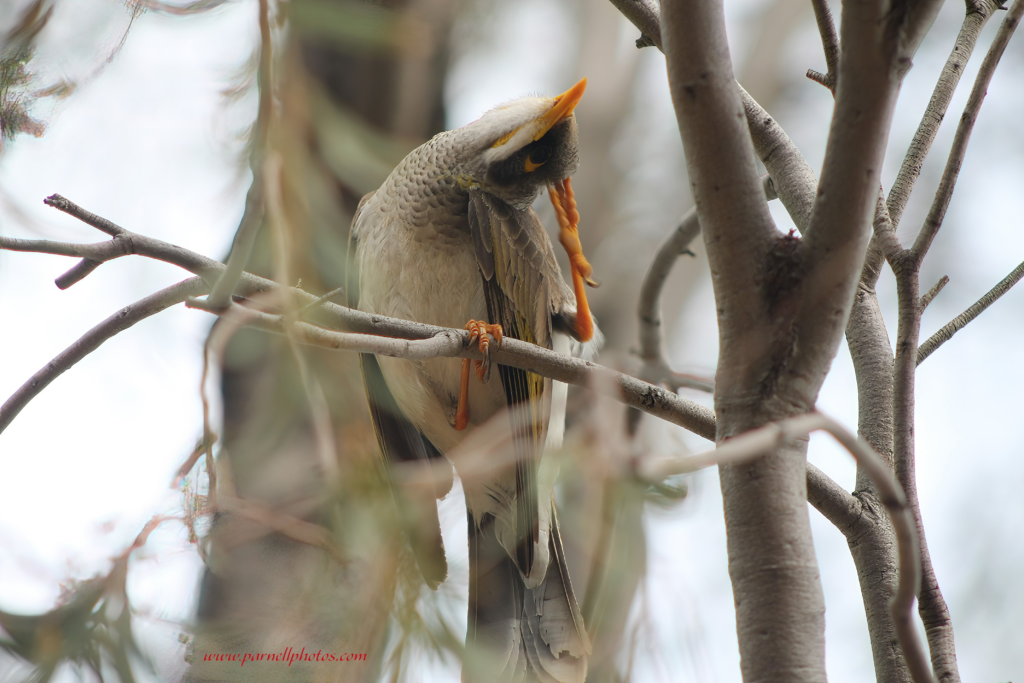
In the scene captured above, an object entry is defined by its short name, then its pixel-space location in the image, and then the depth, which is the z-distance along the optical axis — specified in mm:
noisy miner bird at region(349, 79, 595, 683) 4678
